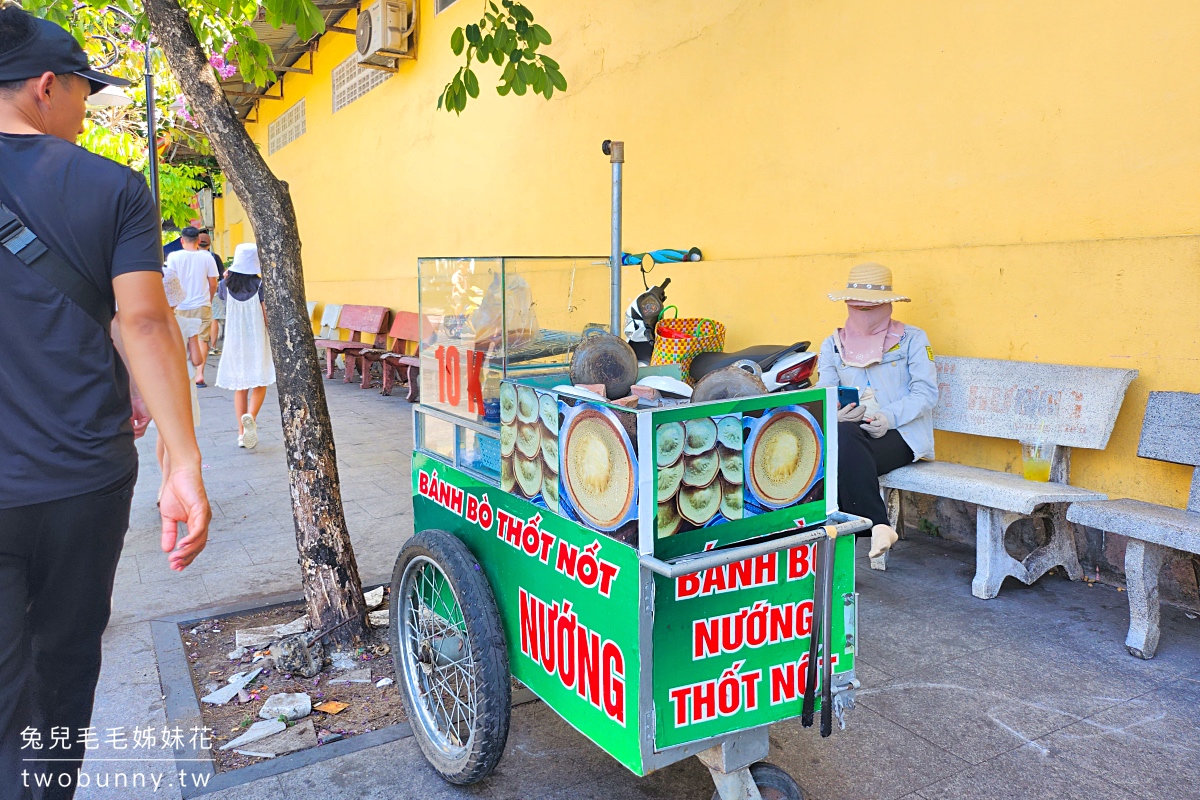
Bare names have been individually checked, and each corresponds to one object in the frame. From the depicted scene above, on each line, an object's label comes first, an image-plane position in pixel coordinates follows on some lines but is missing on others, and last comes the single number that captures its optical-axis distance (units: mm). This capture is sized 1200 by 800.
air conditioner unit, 11031
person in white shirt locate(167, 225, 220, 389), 8211
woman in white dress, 7289
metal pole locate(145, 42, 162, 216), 5317
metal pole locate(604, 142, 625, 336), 3701
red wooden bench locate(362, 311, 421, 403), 10227
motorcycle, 4391
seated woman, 4066
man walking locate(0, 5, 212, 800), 1803
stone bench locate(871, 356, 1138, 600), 3879
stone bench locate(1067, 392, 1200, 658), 3316
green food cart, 1960
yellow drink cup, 4105
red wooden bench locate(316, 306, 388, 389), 12180
